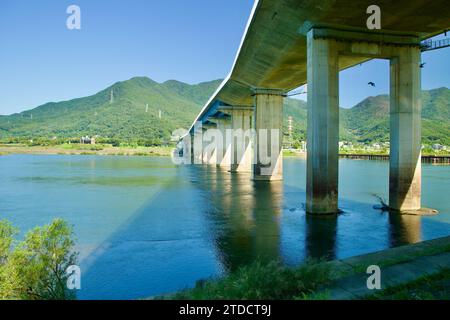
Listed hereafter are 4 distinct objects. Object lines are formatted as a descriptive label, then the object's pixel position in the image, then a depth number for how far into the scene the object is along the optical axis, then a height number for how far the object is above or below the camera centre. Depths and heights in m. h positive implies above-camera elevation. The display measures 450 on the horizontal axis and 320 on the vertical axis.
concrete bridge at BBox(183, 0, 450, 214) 20.42 +5.64
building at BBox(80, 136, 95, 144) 189.75 +6.49
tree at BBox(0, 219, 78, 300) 8.62 -2.85
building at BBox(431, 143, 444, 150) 158.02 +1.41
